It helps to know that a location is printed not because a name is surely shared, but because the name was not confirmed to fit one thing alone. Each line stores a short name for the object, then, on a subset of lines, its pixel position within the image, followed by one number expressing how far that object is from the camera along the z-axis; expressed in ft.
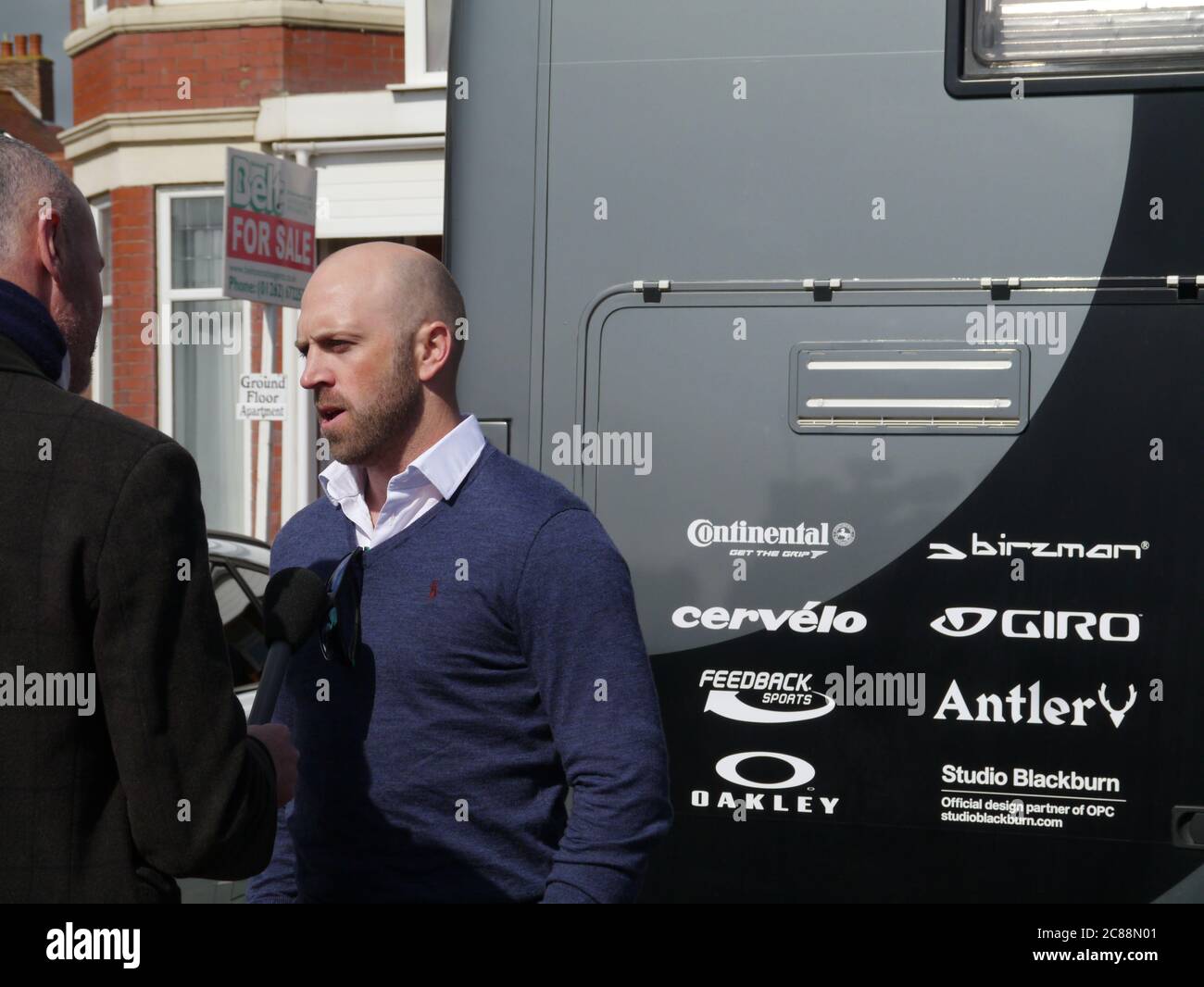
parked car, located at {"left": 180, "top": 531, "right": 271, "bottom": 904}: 17.22
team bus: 9.53
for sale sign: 28.86
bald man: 7.30
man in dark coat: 5.70
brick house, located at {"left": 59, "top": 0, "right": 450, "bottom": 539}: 41.01
